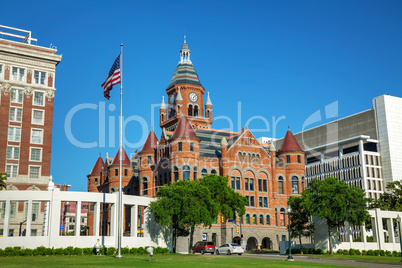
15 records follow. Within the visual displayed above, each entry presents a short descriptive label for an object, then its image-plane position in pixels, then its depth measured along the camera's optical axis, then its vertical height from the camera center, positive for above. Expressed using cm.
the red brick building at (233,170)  7881 +1059
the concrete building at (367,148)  13412 +2349
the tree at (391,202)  7638 +388
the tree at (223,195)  6284 +442
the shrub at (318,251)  5658 -320
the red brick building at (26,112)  7350 +1972
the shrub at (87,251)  4547 -219
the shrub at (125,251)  4625 -228
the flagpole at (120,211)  3869 +148
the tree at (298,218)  6371 +106
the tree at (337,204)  5609 +259
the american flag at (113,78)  4228 +1405
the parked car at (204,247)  5568 -246
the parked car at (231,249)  5262 -260
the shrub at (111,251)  4594 -224
